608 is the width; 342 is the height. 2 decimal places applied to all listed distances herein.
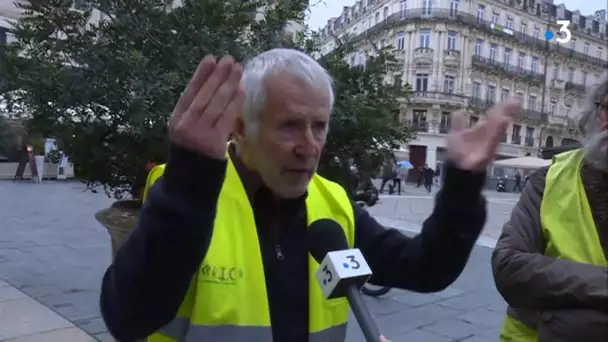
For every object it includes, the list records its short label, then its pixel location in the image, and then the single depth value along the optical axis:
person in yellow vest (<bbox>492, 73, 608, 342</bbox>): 1.52
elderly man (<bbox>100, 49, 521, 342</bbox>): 1.01
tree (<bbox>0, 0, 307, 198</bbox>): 3.23
